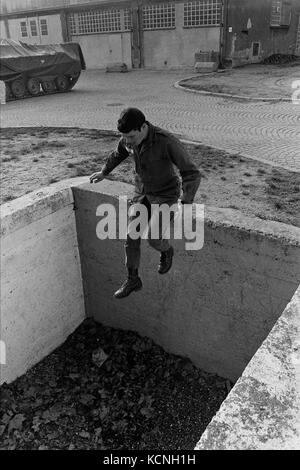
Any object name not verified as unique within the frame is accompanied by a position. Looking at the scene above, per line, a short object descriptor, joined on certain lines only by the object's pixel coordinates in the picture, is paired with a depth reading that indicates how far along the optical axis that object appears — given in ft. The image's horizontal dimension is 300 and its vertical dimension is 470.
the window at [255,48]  86.69
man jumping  13.06
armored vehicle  57.67
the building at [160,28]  80.69
